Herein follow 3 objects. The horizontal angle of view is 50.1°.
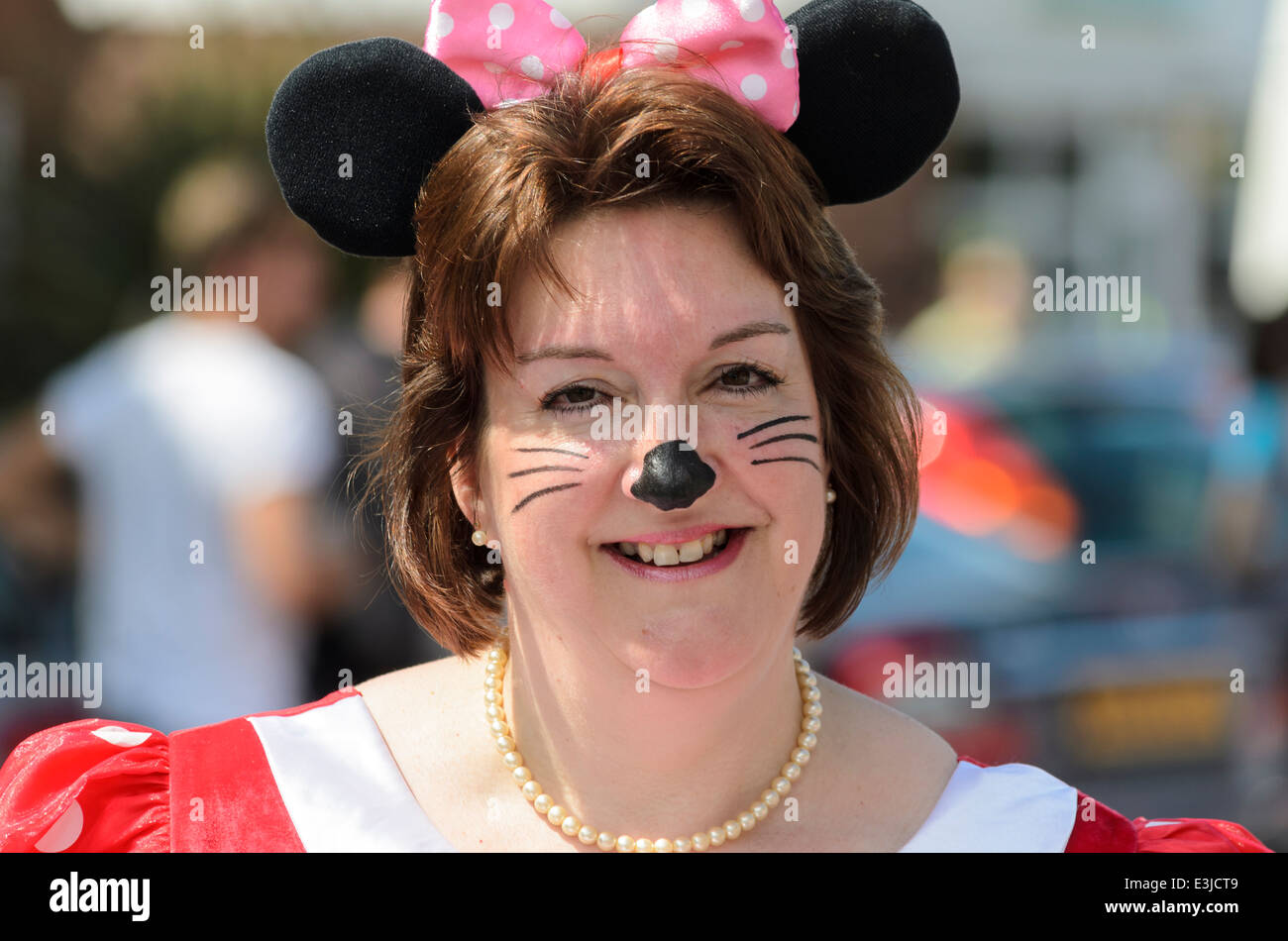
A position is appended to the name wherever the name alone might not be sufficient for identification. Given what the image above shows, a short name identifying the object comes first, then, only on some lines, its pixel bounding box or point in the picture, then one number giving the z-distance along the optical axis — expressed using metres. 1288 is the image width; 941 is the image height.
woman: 1.80
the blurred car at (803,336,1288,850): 4.15
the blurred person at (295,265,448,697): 4.07
